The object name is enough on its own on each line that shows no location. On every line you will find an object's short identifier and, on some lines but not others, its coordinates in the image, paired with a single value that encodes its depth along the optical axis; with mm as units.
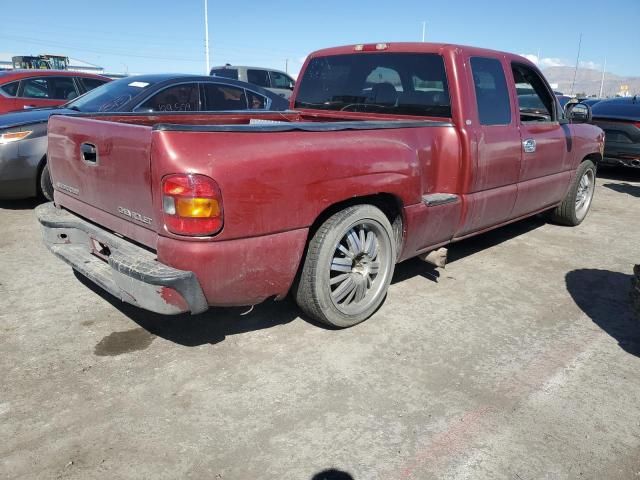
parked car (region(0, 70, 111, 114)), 8117
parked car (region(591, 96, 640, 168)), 8812
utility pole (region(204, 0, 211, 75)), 29036
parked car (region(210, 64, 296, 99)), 14963
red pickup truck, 2514
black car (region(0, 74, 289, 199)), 5637
